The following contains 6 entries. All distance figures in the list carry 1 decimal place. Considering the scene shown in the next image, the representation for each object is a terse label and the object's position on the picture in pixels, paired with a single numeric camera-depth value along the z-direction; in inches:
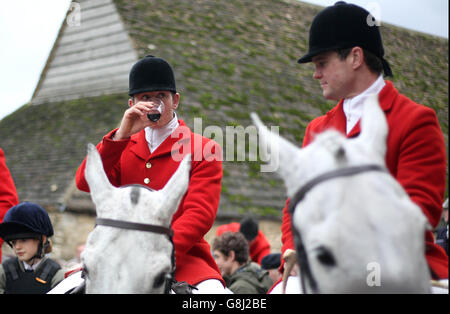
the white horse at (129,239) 180.4
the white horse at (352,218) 135.9
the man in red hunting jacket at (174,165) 256.1
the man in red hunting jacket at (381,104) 183.9
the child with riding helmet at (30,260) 397.7
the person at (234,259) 530.0
